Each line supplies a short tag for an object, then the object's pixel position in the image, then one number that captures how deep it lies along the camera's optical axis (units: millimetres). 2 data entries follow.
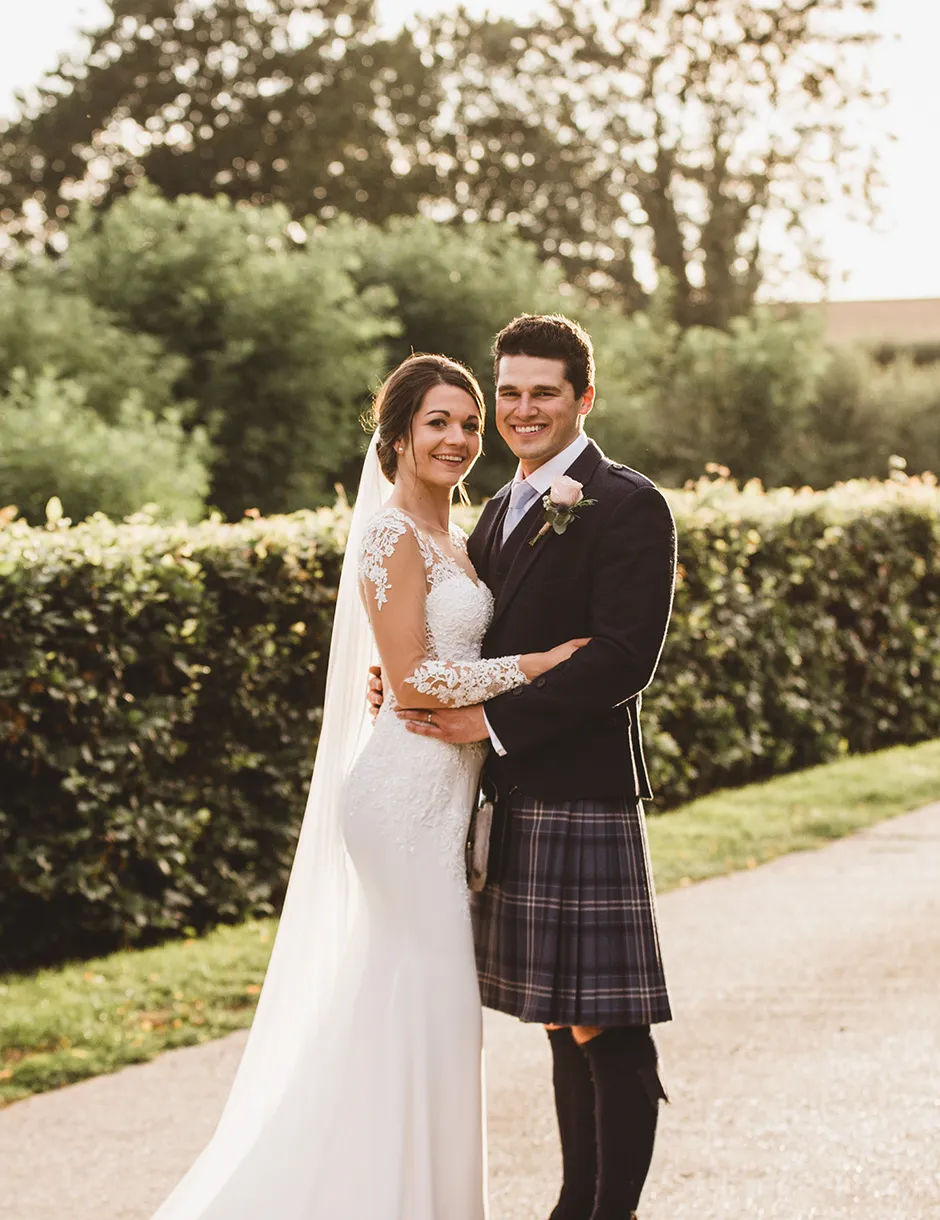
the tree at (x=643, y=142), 35250
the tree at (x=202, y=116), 33406
